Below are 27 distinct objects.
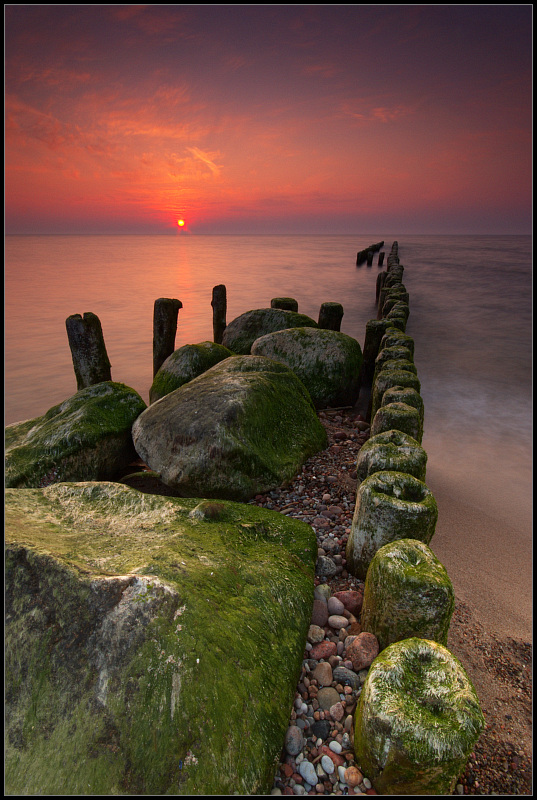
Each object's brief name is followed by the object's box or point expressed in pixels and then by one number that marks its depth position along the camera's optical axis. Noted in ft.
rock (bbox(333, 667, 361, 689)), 7.91
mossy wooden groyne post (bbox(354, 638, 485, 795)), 5.63
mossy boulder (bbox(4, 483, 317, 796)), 5.76
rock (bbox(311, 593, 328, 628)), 9.22
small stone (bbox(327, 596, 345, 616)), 9.47
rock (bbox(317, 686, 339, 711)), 7.56
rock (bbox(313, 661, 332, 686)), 7.95
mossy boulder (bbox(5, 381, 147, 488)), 14.56
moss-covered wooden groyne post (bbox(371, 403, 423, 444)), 12.14
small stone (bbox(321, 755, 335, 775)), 6.59
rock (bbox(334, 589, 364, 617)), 9.56
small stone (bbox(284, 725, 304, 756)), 6.84
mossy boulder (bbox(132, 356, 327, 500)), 13.28
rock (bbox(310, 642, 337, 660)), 8.45
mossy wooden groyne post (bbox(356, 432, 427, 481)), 10.06
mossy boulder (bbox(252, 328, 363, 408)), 20.68
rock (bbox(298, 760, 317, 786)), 6.49
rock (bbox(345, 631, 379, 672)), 8.00
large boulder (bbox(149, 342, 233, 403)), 20.79
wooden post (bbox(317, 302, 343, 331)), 28.99
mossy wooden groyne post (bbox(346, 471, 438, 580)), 8.80
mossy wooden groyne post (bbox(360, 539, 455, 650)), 7.25
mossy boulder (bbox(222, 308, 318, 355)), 26.91
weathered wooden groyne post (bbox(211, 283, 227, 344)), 34.65
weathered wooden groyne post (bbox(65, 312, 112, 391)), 22.52
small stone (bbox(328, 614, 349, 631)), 9.11
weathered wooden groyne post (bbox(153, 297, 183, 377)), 26.17
